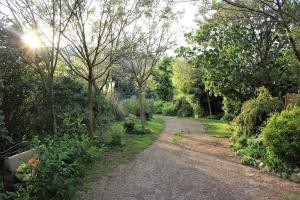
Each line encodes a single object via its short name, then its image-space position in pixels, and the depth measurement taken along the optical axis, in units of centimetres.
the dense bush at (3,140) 426
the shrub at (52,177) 354
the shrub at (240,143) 780
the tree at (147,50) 887
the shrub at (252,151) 632
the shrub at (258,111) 791
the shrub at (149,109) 1528
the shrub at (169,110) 2271
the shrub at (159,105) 2375
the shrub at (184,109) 2164
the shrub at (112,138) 790
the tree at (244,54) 953
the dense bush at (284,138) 528
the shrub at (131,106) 1437
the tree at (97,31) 662
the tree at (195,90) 1893
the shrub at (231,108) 1191
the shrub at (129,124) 1045
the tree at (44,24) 568
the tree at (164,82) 2649
